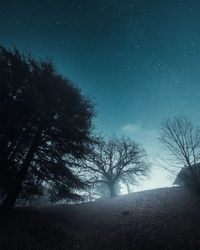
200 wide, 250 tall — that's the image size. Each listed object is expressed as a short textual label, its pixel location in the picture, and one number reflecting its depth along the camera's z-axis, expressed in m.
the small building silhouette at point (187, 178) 12.35
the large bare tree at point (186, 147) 10.48
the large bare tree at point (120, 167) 20.86
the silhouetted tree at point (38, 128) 6.71
